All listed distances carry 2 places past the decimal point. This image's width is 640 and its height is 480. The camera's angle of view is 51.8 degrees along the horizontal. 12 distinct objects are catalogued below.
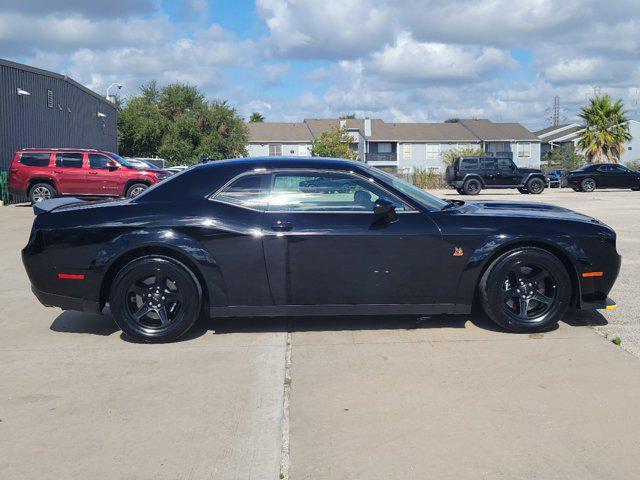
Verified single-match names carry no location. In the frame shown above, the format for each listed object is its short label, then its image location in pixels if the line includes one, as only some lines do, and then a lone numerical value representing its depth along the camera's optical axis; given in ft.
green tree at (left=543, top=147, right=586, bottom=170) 191.21
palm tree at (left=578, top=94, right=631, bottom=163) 148.87
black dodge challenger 17.51
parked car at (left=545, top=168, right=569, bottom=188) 144.66
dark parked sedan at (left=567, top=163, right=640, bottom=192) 103.09
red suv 63.16
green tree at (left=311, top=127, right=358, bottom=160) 156.25
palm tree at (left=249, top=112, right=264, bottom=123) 362.74
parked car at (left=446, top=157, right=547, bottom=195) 96.22
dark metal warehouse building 76.84
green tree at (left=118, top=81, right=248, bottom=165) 171.94
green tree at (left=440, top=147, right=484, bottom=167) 204.08
